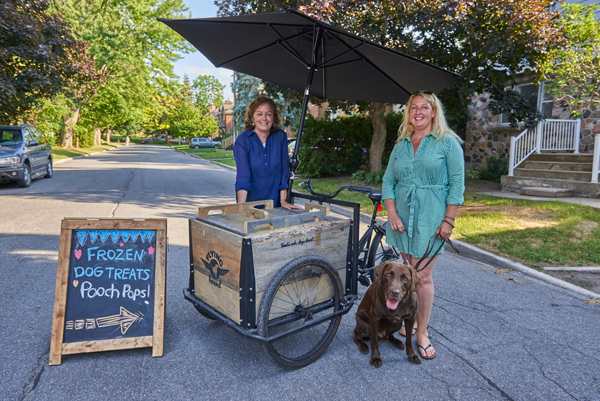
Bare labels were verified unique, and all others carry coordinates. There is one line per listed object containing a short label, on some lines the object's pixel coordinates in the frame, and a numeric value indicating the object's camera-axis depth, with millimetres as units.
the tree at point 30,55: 10539
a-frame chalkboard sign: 2904
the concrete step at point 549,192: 9859
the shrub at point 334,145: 14703
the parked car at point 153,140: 90788
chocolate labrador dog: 2670
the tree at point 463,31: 8414
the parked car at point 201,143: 53250
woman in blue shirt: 3555
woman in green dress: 2955
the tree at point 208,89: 56469
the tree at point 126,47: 27344
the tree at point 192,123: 69050
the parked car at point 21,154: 11445
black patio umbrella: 3334
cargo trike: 2566
